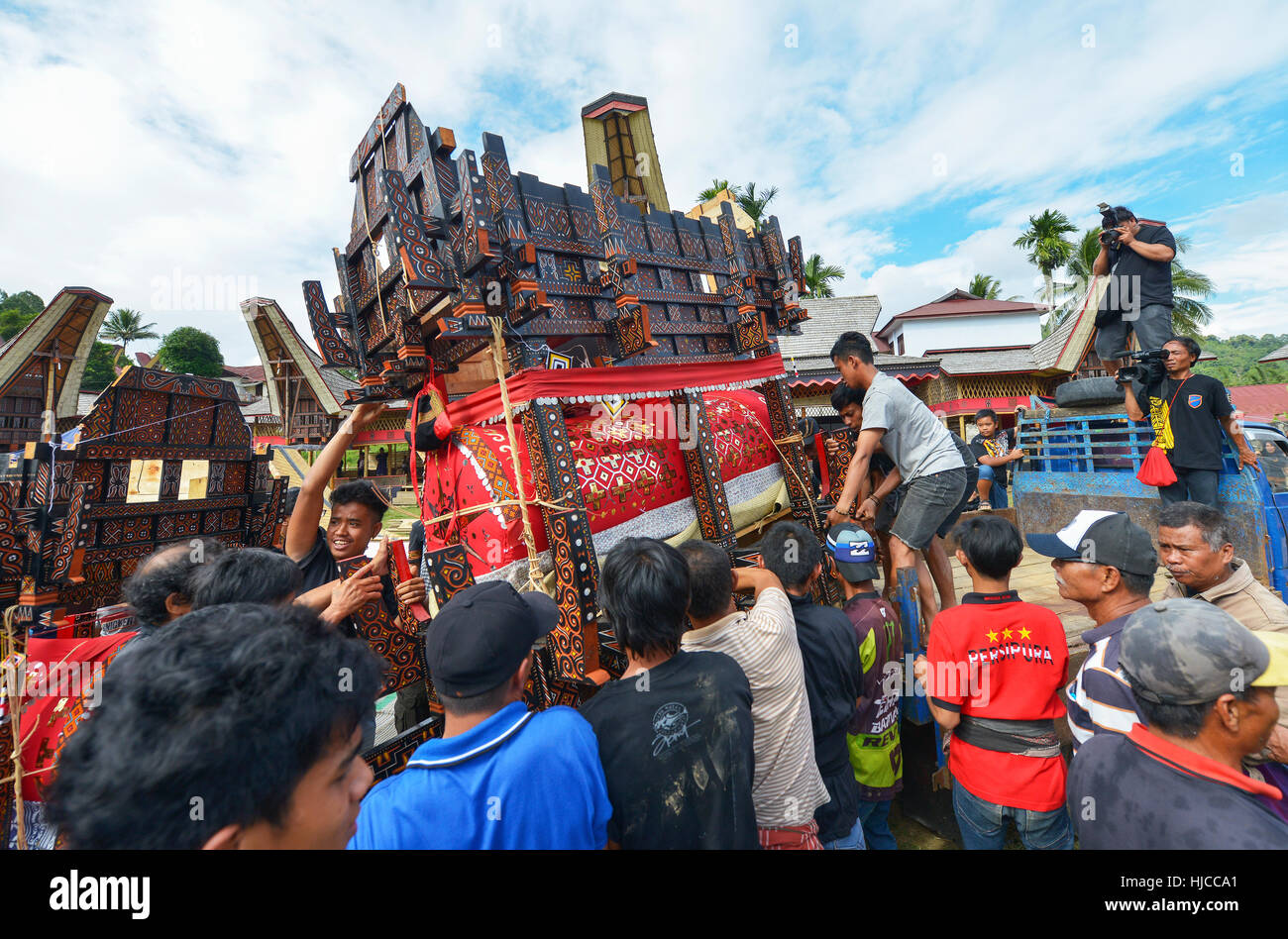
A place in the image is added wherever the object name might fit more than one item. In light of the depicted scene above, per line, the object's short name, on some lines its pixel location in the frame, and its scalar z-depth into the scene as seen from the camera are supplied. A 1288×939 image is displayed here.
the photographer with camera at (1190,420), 4.53
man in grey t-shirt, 3.70
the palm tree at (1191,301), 27.36
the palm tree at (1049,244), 32.00
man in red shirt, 2.25
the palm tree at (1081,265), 29.81
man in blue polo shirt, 1.32
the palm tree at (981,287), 35.32
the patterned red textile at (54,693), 2.34
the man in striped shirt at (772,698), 2.08
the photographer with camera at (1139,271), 5.10
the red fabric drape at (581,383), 2.88
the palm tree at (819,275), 32.88
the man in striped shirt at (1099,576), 1.93
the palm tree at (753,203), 29.55
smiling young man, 2.48
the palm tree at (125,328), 37.48
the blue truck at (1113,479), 4.61
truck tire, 6.20
